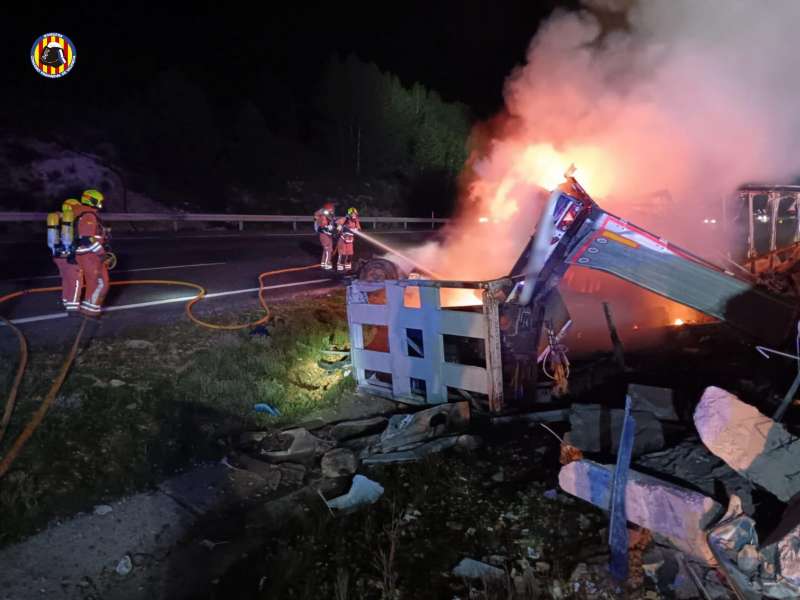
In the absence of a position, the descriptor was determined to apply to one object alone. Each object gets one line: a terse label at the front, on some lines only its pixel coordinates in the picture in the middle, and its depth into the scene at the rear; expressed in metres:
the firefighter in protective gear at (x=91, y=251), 7.16
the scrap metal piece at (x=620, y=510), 3.29
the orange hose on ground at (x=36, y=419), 4.46
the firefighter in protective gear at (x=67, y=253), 7.10
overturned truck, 5.29
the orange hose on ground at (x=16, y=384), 4.88
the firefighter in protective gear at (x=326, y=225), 12.65
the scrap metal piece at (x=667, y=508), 3.27
